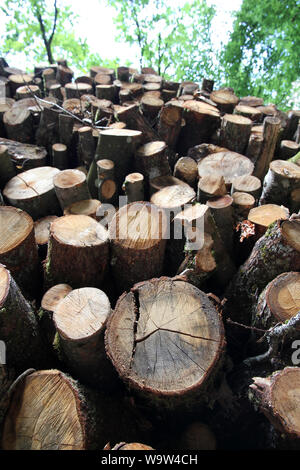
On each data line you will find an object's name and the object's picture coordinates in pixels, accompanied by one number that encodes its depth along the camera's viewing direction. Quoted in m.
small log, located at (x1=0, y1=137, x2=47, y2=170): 3.39
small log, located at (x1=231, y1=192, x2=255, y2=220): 2.58
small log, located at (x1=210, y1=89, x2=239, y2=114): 4.02
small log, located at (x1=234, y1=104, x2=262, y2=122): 3.91
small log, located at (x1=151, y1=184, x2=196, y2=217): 2.54
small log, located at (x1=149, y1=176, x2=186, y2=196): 2.93
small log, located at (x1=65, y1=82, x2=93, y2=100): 4.57
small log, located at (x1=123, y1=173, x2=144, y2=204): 2.77
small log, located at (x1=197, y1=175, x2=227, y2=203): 2.58
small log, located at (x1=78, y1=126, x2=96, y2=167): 3.32
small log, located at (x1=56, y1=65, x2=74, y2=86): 5.20
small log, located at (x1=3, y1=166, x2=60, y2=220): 2.83
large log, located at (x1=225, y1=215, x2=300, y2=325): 2.02
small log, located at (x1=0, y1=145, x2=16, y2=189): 3.06
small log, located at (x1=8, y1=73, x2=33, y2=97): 4.85
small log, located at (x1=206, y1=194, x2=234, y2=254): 2.47
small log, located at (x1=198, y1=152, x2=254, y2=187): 3.07
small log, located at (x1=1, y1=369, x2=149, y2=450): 1.47
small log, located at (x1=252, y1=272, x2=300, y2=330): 1.83
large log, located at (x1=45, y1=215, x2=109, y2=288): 2.14
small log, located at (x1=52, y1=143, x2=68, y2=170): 3.39
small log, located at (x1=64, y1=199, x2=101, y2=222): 2.62
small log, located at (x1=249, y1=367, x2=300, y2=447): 1.43
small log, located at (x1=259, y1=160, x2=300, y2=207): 2.70
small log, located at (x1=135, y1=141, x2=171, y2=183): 2.99
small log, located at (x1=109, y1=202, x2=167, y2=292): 2.19
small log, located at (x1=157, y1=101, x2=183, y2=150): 3.38
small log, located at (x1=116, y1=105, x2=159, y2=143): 3.33
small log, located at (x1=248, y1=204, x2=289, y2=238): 2.44
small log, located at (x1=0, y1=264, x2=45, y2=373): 1.68
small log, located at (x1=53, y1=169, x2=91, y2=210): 2.66
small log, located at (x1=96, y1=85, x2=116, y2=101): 4.40
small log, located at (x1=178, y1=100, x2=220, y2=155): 3.55
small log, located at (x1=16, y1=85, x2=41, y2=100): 4.38
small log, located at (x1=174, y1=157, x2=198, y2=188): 3.05
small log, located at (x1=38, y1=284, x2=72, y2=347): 2.04
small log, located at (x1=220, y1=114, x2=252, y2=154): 3.41
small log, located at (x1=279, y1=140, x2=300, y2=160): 3.46
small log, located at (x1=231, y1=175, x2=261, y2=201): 2.78
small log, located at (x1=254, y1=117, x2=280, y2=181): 3.17
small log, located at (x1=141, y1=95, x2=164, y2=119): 3.74
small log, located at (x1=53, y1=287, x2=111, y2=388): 1.69
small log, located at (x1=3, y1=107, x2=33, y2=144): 3.73
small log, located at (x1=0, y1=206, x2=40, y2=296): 2.13
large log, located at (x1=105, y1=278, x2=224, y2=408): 1.56
